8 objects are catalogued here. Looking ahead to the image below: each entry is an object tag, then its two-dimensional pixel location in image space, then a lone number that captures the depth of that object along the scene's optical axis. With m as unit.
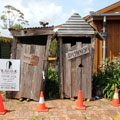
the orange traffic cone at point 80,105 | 4.67
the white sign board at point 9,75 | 5.23
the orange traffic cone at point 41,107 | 4.51
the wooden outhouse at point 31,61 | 5.14
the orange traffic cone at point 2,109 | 4.35
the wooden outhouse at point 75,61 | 5.31
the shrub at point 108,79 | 5.66
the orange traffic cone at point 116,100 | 5.03
